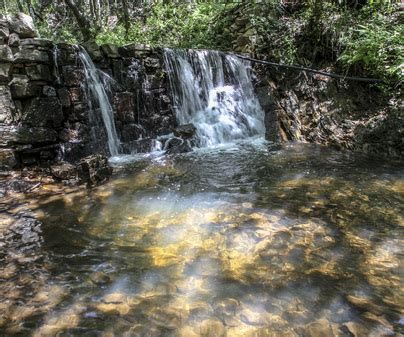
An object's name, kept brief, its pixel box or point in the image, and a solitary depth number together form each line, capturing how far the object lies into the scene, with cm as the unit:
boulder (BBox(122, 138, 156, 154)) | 707
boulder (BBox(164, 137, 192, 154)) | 676
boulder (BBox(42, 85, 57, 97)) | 602
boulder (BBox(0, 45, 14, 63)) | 561
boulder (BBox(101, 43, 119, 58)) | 725
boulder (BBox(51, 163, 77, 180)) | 516
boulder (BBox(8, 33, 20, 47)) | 571
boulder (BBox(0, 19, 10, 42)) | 559
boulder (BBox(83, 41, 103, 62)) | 701
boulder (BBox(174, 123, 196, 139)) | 732
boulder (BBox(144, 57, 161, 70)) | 780
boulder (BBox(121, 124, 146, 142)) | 733
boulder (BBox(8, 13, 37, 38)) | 570
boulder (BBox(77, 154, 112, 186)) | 495
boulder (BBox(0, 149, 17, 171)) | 537
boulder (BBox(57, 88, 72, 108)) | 629
